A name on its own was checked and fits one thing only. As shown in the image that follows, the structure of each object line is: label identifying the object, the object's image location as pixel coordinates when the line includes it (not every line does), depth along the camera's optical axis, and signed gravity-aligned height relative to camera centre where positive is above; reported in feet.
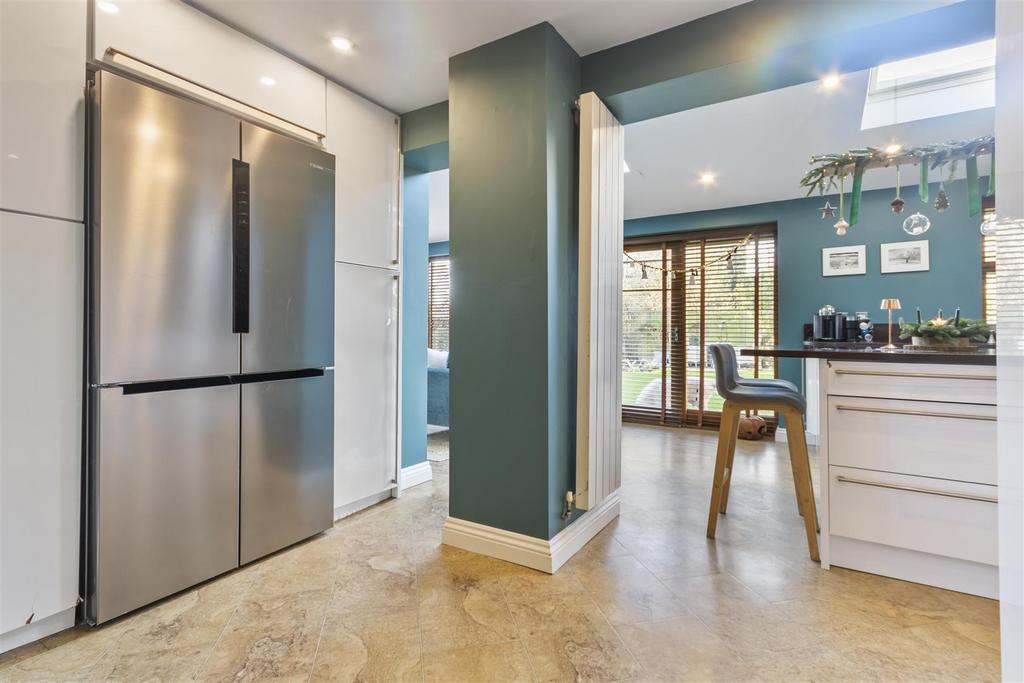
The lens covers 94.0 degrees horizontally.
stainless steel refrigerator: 5.24 +0.02
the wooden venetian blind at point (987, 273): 12.76 +1.94
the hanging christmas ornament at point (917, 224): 8.94 +2.25
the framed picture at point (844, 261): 14.28 +2.51
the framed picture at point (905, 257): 13.57 +2.52
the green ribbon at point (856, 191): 7.44 +2.45
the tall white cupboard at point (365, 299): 8.25 +0.85
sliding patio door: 15.90 +1.08
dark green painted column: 6.66 +0.95
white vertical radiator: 6.90 +0.63
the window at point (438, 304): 23.09 +2.03
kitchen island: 5.61 -1.50
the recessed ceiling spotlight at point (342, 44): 7.01 +4.48
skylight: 8.64 +4.87
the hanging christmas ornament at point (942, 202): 7.50 +2.24
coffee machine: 11.73 +0.45
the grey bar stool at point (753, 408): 6.82 -1.14
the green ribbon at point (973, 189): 6.75 +2.24
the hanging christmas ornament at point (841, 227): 8.86 +2.20
